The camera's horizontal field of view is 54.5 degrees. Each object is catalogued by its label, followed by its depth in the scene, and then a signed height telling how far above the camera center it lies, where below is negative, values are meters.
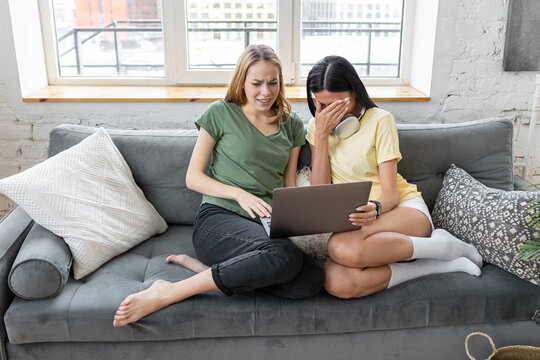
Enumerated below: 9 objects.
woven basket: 1.50 -0.94
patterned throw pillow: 1.73 -0.71
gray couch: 1.61 -0.94
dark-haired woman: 1.71 -0.66
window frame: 2.66 -0.21
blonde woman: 1.63 -0.64
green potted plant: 1.63 -0.71
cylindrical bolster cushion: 1.59 -0.77
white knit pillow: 1.76 -0.65
